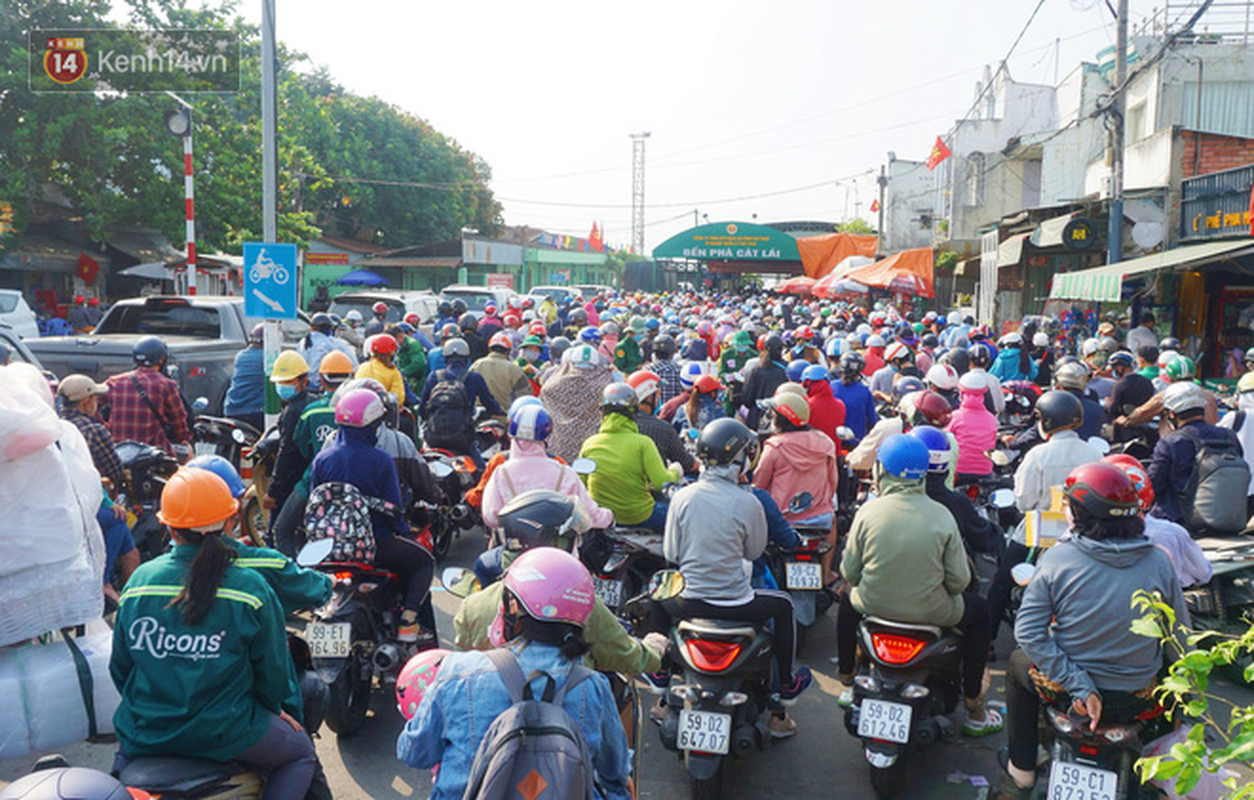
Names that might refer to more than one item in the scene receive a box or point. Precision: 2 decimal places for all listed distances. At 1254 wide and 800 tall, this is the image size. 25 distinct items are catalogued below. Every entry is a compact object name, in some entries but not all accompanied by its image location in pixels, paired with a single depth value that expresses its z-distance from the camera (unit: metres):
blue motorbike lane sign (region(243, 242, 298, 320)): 9.22
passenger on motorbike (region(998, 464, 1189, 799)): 3.88
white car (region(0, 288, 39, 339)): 14.63
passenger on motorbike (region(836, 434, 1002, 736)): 4.74
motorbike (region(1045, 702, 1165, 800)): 3.86
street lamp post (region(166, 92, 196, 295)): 14.78
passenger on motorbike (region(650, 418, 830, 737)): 4.83
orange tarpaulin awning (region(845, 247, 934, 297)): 23.77
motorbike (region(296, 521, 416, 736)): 4.93
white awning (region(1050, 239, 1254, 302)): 13.09
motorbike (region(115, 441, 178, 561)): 6.57
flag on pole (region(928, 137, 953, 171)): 30.61
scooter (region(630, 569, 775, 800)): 4.48
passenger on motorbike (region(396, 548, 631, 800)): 2.82
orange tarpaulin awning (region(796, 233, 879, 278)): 38.38
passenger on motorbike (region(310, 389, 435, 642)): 5.29
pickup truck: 9.88
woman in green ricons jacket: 3.20
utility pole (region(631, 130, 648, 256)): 89.31
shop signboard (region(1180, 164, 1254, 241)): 14.78
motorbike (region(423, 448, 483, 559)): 7.85
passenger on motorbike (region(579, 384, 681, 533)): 6.12
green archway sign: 44.06
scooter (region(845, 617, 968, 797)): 4.56
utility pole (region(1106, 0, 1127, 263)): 16.39
